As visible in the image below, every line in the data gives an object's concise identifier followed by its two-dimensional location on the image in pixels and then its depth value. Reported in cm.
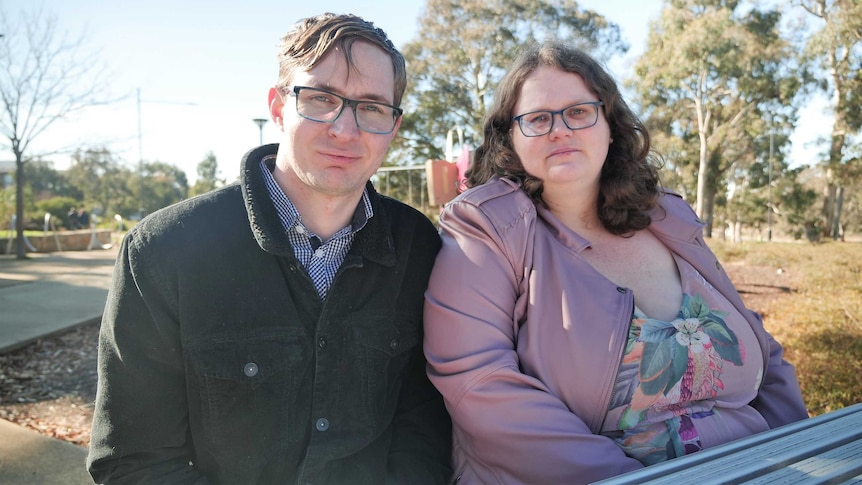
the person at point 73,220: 2165
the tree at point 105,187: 3715
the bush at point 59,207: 2393
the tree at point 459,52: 2452
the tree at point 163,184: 3829
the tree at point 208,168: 5481
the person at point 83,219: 2105
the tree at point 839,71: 1472
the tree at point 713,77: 2116
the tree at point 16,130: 1229
